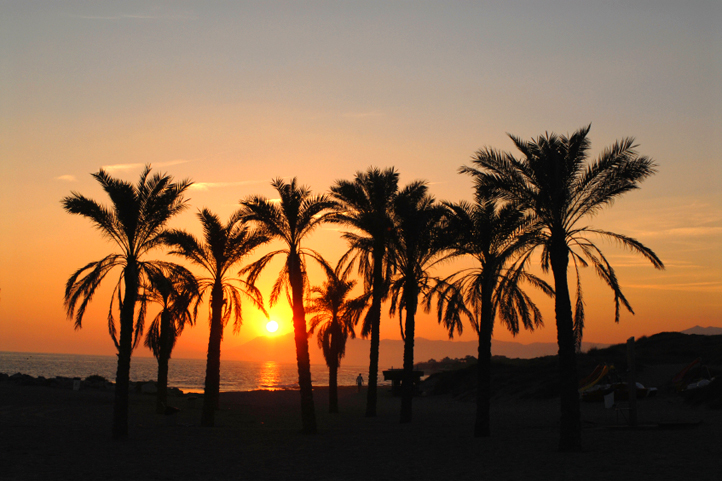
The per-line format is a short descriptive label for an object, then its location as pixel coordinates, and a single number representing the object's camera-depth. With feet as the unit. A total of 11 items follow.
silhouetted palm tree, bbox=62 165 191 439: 62.18
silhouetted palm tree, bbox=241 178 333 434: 71.61
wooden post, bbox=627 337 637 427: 59.98
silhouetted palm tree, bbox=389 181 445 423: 82.74
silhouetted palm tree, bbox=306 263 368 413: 112.98
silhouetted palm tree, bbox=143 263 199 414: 63.62
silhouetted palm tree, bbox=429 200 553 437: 64.18
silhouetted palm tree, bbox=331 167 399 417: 87.61
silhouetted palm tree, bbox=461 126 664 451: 52.13
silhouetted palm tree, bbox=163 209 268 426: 78.18
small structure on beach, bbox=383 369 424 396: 149.36
